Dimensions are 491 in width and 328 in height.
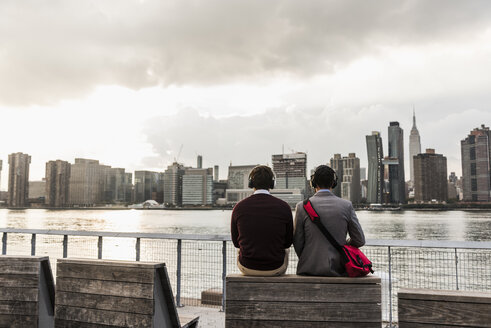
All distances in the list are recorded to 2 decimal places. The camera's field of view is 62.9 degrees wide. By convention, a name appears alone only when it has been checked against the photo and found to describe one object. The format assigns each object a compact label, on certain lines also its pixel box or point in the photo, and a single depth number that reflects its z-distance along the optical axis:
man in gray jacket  3.27
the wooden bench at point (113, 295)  2.97
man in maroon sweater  3.26
